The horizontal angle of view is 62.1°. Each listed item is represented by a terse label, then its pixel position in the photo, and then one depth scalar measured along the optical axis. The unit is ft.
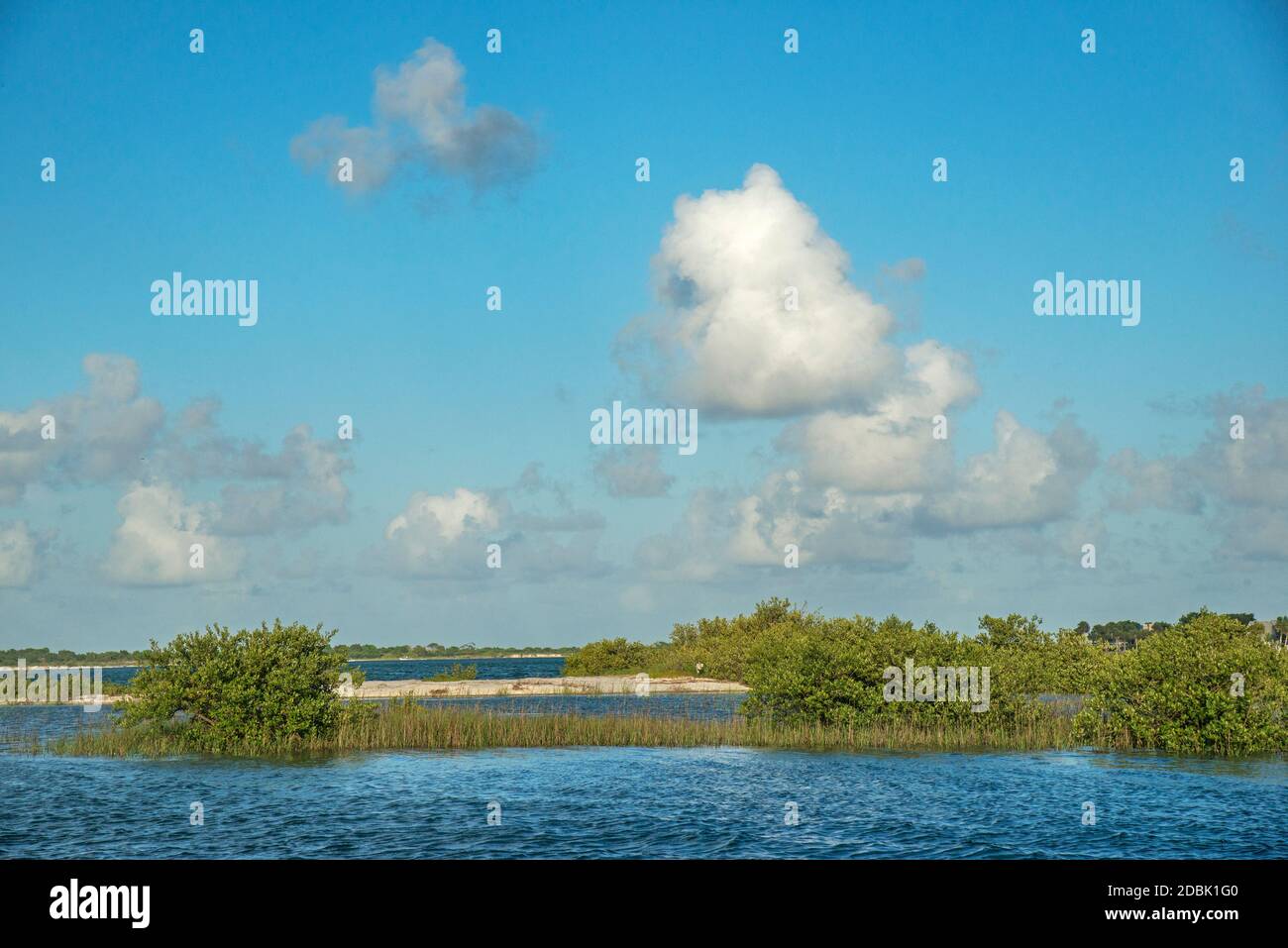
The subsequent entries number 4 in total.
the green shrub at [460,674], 351.60
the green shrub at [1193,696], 137.08
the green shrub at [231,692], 148.77
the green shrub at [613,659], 389.80
